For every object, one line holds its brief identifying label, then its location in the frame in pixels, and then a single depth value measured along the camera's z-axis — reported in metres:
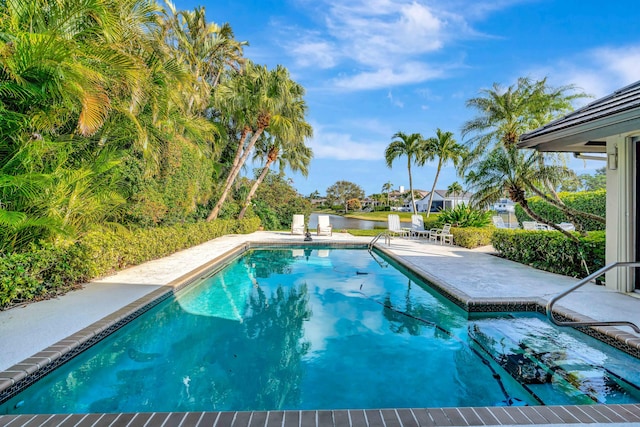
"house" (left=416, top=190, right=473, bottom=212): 58.51
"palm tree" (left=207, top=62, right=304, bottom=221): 16.17
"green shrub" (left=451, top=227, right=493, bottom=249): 13.00
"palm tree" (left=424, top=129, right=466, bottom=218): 24.67
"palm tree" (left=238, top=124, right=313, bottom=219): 19.36
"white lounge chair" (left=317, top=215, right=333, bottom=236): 17.50
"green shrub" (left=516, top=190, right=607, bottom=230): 16.48
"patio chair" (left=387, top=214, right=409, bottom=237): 16.14
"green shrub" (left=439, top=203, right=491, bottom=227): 15.18
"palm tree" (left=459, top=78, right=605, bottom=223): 13.32
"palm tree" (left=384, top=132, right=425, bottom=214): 24.36
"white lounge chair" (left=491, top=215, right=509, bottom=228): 18.25
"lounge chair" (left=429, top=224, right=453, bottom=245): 14.56
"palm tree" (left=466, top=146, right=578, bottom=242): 9.60
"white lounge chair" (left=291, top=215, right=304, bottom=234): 18.23
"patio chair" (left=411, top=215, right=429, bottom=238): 17.27
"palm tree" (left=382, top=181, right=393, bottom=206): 84.88
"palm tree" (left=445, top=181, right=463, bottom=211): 53.84
